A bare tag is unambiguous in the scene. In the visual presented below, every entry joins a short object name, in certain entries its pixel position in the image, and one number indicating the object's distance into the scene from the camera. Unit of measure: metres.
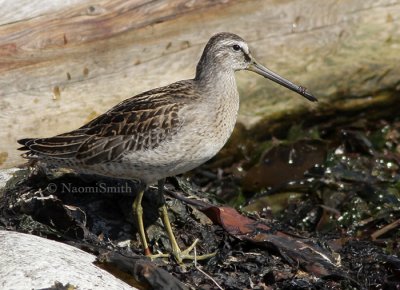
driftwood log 10.49
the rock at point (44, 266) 7.30
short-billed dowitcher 9.14
